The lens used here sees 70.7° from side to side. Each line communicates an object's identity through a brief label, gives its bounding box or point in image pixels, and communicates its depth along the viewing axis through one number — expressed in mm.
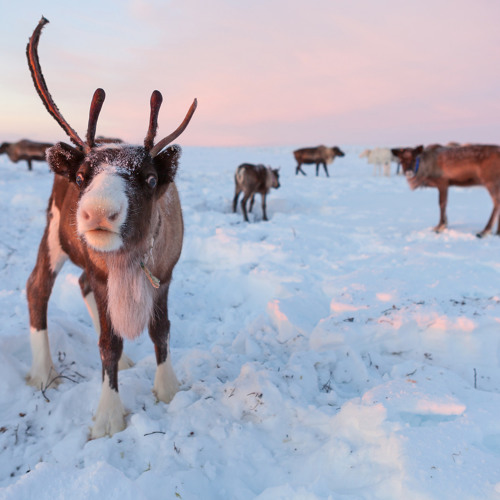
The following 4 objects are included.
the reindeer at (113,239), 2111
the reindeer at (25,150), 18438
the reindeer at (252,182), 11398
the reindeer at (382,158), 26516
